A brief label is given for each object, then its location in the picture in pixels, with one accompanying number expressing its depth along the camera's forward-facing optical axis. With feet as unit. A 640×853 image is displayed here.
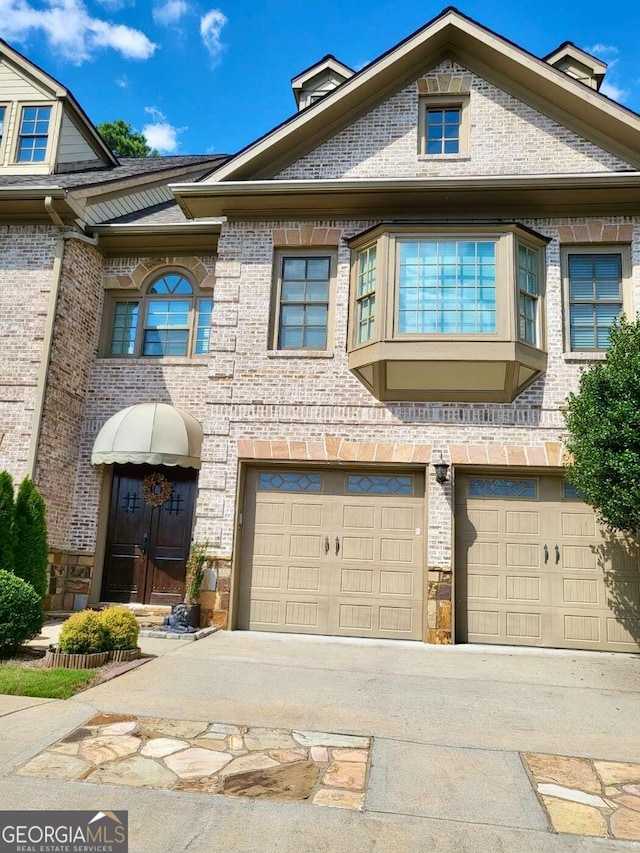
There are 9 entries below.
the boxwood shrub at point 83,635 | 22.89
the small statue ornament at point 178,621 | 29.84
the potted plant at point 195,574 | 31.58
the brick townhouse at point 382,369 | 31.45
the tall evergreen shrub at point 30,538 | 30.71
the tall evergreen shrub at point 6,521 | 29.66
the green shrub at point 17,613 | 23.30
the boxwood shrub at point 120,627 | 23.85
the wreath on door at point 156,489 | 38.47
